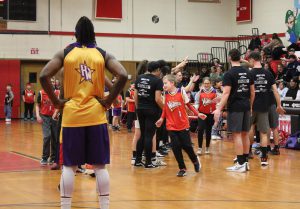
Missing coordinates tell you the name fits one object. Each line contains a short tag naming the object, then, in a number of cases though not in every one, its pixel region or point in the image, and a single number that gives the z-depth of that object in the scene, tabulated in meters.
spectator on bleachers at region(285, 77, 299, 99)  16.83
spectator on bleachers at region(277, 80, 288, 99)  17.41
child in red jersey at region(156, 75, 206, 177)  9.27
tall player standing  5.12
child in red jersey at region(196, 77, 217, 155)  12.38
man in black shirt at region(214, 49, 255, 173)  9.62
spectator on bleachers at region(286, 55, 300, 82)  18.98
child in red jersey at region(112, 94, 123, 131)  19.66
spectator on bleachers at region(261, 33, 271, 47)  24.11
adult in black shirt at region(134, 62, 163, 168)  9.98
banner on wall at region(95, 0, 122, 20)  26.47
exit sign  25.96
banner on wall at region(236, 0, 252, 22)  26.91
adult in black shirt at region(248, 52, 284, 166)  10.85
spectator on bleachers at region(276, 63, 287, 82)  19.49
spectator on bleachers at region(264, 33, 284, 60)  20.95
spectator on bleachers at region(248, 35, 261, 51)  24.00
